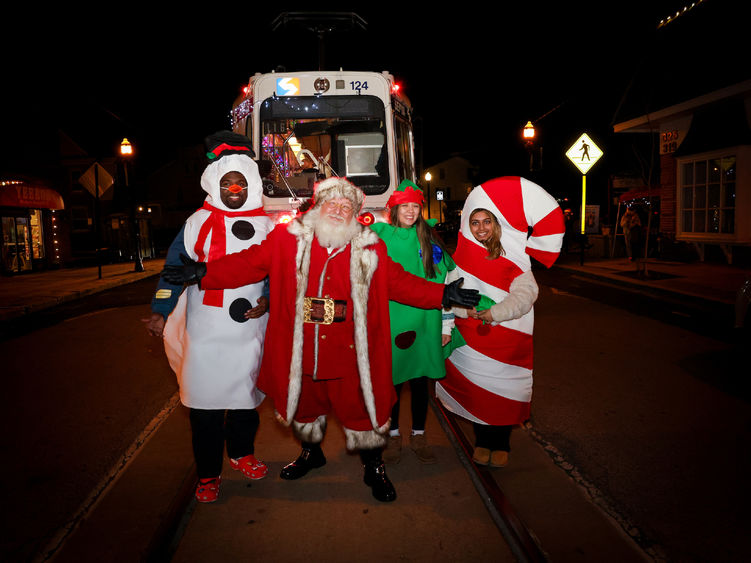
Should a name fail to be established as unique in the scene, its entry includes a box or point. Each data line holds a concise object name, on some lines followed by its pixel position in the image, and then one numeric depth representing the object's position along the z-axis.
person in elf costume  3.84
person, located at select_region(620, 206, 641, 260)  17.12
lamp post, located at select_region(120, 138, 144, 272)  19.95
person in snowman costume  3.44
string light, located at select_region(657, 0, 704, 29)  16.05
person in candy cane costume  3.62
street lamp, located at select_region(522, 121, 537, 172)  20.45
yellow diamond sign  16.11
